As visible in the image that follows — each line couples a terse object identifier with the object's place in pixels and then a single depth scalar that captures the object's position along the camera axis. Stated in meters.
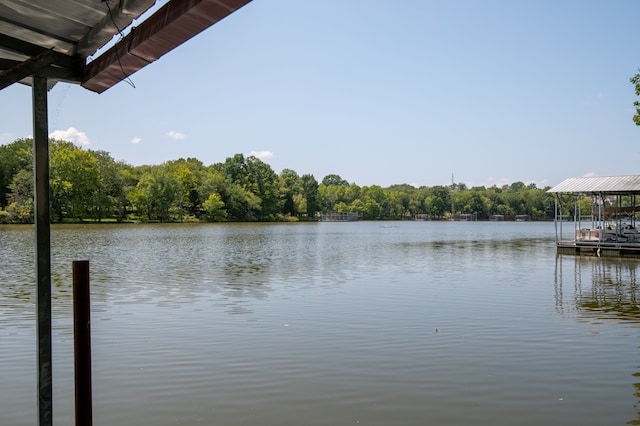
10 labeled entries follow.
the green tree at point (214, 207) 105.00
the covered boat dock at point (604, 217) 32.16
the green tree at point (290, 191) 133.12
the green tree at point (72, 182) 79.12
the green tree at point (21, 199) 71.56
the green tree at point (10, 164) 78.44
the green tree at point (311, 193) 148.62
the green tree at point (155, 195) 92.81
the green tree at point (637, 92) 30.35
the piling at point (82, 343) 4.62
